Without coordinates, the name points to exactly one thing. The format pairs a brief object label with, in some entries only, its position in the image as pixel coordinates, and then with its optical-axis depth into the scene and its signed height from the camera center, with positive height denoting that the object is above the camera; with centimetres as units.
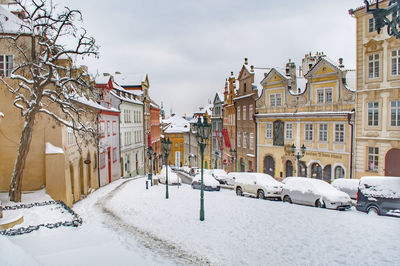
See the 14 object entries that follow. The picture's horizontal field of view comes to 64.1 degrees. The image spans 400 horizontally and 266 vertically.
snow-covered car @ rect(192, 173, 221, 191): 2567 -472
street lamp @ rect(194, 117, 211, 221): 1380 -28
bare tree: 1408 +259
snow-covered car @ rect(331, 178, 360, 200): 2060 -401
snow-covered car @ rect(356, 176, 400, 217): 1403 -323
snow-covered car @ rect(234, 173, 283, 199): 1994 -392
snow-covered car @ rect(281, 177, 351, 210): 1606 -368
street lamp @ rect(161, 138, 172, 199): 2274 -139
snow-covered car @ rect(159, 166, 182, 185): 2998 -510
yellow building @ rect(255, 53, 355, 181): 2708 +45
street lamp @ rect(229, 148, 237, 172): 4294 -387
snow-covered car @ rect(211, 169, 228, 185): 3280 -526
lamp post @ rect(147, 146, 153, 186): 3043 -275
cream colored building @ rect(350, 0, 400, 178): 2247 +178
